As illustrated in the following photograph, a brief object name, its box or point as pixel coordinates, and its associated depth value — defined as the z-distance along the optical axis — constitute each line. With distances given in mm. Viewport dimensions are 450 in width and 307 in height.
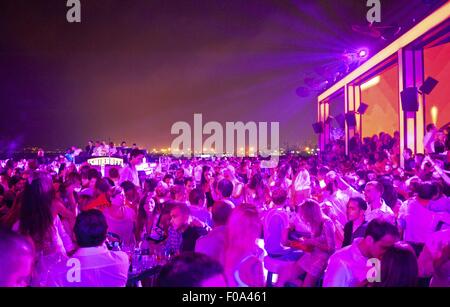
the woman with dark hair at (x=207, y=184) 6365
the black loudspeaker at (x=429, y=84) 8602
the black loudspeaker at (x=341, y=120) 16203
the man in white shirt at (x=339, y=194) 4695
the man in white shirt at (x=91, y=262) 2371
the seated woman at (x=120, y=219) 3982
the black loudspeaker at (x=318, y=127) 20125
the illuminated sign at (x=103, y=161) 9281
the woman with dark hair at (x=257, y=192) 5512
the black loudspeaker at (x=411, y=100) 8719
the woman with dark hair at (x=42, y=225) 2666
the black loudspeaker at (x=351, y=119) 14588
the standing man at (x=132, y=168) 6234
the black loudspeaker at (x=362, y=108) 13734
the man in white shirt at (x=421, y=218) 3561
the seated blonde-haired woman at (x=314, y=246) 3379
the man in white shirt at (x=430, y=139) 7973
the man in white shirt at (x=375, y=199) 3949
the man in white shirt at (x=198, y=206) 4363
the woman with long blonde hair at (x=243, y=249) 2480
